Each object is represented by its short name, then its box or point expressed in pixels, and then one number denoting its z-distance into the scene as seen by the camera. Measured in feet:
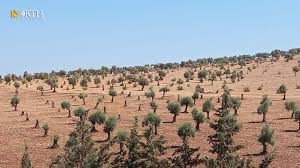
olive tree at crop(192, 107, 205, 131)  276.00
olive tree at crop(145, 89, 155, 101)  384.27
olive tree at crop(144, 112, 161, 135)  267.80
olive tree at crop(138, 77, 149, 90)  467.93
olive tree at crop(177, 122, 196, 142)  247.19
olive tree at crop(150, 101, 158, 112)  332.14
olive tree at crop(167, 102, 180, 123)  302.66
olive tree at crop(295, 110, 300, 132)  266.36
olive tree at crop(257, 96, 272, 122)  296.92
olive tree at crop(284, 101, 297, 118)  303.89
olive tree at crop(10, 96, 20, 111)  355.60
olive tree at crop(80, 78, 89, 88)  485.97
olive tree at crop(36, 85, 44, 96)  439.92
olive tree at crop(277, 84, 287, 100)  378.94
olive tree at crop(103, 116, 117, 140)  259.64
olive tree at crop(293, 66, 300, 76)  518.25
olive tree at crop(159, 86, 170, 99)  403.48
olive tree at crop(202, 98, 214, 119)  301.63
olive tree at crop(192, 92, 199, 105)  366.84
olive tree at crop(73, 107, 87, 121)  301.02
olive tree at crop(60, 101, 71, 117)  331.36
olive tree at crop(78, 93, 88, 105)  378.10
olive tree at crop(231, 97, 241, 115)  318.24
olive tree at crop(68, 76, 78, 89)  492.13
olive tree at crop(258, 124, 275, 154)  231.09
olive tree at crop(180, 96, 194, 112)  331.57
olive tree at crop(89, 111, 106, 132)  281.54
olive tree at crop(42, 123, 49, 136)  272.39
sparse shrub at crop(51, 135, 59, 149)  248.73
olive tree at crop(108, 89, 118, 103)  383.04
